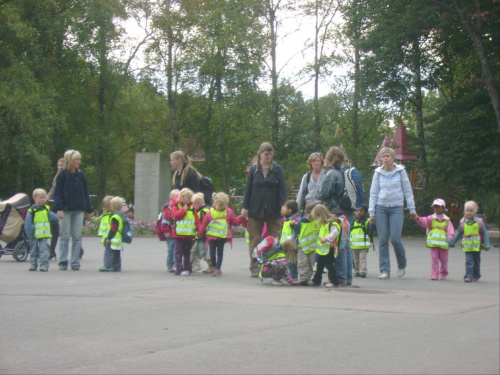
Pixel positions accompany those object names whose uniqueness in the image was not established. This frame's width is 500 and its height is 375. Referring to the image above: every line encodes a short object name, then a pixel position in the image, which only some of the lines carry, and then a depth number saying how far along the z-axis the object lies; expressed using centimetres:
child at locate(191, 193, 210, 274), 1424
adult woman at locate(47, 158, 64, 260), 1736
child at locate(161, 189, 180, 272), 1436
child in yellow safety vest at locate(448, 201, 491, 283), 1403
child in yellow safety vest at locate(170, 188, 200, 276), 1405
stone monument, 3269
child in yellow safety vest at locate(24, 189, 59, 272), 1427
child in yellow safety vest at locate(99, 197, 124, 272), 1452
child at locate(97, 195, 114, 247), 1478
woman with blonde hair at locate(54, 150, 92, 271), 1445
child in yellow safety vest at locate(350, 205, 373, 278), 1452
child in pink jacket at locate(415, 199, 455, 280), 1416
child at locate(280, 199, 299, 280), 1299
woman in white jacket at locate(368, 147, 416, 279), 1383
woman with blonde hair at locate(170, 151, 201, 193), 1456
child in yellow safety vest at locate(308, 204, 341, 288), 1209
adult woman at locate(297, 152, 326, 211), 1349
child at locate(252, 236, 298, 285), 1230
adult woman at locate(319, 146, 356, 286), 1243
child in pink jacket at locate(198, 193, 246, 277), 1393
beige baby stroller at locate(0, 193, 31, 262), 1692
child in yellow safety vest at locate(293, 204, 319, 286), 1253
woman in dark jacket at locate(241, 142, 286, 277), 1357
